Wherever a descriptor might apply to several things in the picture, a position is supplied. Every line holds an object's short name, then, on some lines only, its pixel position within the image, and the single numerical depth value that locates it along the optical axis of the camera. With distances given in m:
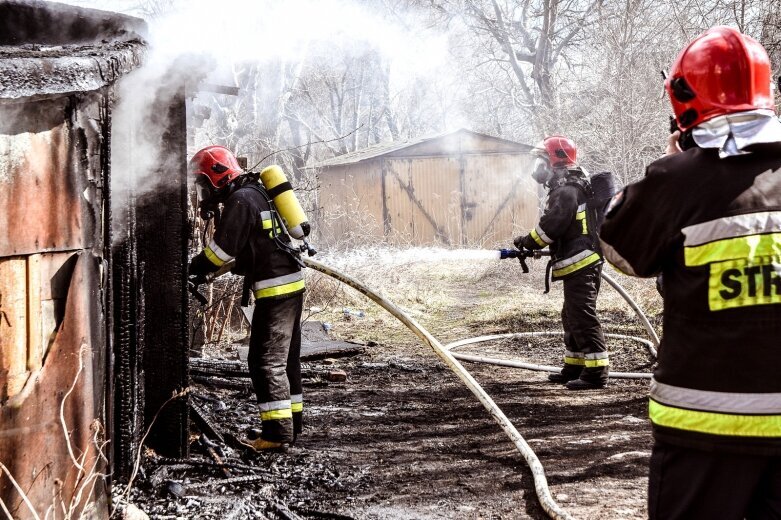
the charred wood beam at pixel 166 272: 3.94
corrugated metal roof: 20.14
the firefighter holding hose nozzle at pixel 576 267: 6.14
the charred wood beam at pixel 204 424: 4.49
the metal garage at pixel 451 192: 20.23
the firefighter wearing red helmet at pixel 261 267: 4.42
